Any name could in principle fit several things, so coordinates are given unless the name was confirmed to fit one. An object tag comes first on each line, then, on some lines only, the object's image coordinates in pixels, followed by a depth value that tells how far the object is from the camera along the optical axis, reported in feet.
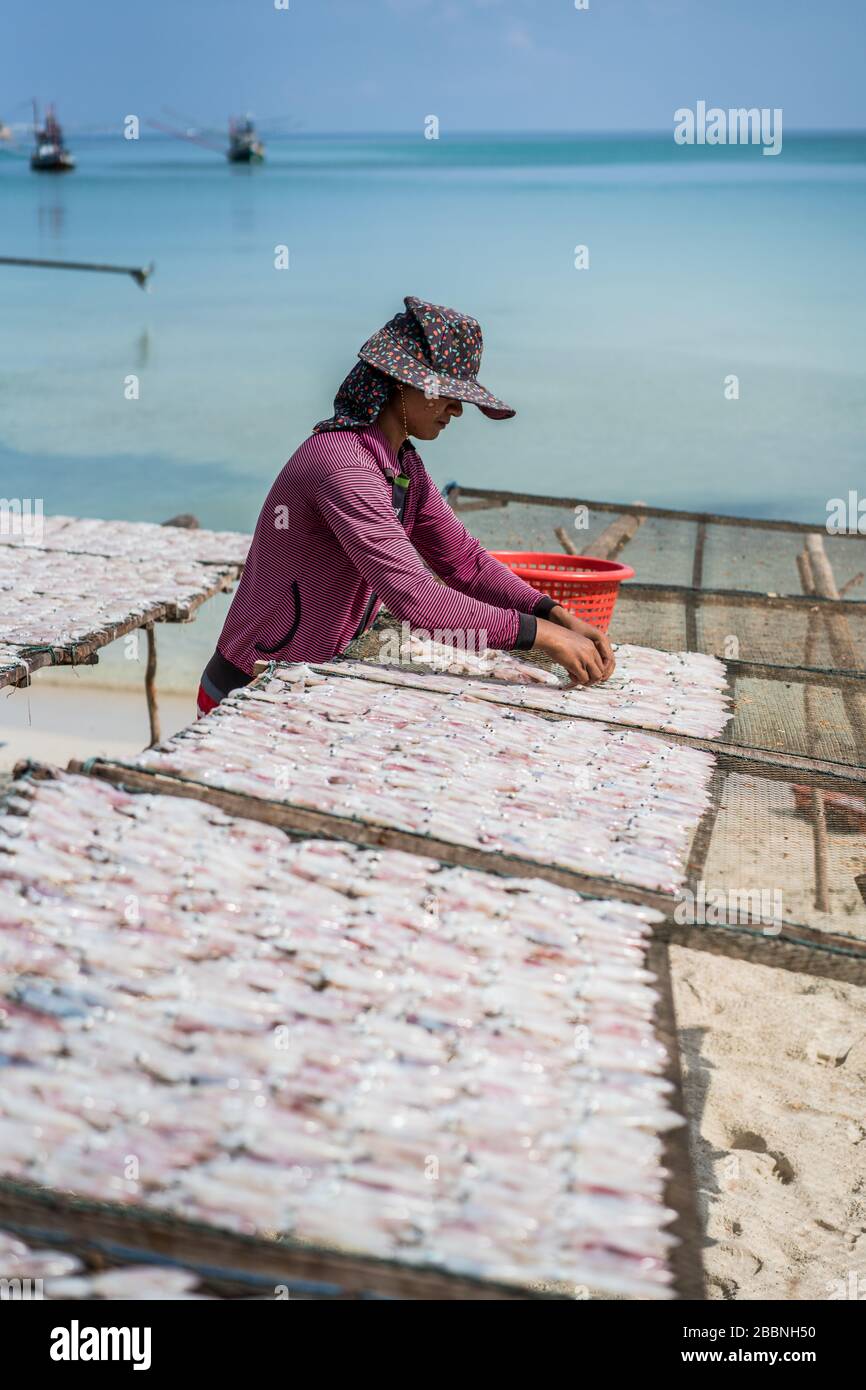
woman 11.54
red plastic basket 15.87
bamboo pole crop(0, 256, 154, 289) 46.42
